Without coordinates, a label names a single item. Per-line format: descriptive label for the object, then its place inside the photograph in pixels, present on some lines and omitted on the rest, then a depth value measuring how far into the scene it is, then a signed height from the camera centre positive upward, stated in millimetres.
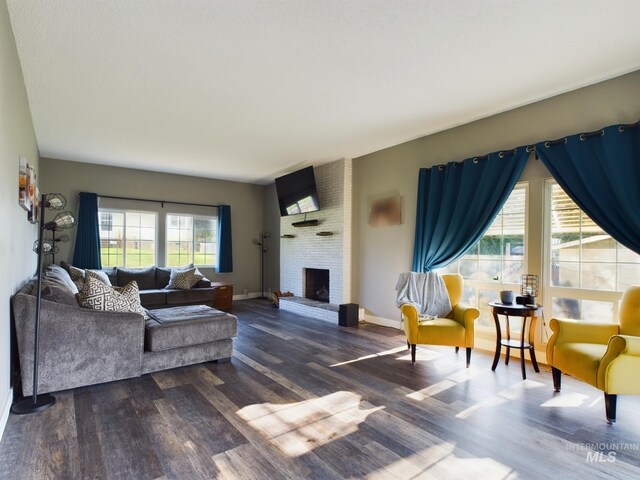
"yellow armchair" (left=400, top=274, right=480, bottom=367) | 3535 -902
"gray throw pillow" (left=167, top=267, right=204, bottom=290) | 6402 -680
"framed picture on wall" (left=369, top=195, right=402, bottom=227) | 5223 +477
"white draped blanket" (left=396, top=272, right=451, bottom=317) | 3945 -591
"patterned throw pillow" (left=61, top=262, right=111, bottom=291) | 5284 -504
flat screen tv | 6176 +931
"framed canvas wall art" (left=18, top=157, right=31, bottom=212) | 2982 +512
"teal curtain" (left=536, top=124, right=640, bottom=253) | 2957 +606
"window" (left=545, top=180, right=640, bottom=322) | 3211 -225
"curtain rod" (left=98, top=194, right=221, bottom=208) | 6562 +833
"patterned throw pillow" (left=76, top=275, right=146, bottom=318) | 2963 -492
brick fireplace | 5910 -67
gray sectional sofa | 2630 -855
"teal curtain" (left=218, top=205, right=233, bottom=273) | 7719 +71
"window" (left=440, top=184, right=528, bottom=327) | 3883 -201
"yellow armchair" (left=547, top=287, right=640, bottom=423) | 2328 -818
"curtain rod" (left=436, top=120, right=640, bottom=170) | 3014 +995
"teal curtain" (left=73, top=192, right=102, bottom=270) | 6086 +120
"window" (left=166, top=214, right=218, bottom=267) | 7277 +48
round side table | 3230 -725
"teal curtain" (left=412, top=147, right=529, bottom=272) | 3861 +490
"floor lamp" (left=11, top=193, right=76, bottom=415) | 2460 -705
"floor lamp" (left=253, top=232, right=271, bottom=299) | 8469 -143
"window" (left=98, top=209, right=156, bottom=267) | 6562 +82
